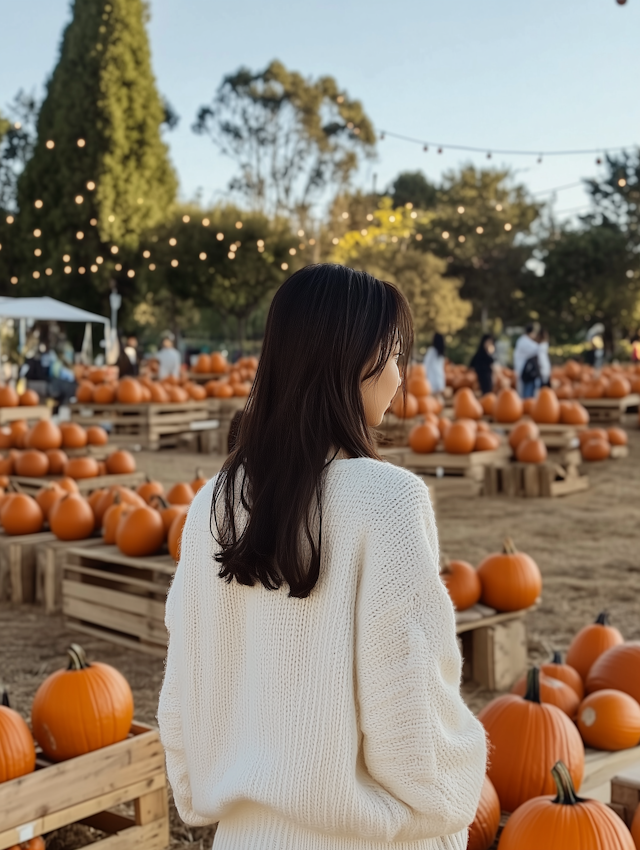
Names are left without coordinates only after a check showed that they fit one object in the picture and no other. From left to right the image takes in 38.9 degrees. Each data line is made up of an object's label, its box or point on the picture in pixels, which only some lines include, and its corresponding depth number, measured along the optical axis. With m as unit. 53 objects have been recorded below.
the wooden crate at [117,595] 4.57
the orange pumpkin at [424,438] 9.12
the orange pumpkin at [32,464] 7.44
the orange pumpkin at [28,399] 12.04
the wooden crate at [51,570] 5.39
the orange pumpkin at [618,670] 2.94
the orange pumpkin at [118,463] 7.51
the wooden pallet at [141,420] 12.44
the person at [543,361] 12.60
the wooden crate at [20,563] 5.57
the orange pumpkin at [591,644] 3.27
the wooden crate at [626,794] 2.26
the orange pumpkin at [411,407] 10.77
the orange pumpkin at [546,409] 10.37
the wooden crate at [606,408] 12.88
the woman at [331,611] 1.34
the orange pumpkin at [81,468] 7.24
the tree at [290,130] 40.94
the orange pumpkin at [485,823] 2.22
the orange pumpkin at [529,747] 2.46
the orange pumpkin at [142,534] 4.74
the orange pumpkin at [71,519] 5.37
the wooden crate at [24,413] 11.59
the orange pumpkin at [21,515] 5.68
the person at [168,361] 16.23
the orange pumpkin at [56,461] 7.65
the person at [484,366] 13.30
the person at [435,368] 13.46
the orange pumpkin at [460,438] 9.00
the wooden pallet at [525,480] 9.27
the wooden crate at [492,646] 4.15
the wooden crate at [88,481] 7.17
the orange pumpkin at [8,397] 11.77
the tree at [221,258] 27.92
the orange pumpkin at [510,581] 4.17
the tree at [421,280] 31.45
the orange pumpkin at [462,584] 4.10
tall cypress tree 30.92
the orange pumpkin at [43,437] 8.34
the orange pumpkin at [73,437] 8.77
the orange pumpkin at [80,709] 2.59
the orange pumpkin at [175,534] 4.49
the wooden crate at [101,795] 2.30
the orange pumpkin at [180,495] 5.59
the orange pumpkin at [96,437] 9.12
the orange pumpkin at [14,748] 2.40
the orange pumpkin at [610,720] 2.72
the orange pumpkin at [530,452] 9.37
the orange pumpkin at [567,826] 1.93
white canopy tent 18.95
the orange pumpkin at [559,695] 2.84
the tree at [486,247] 35.28
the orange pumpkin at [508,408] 10.50
